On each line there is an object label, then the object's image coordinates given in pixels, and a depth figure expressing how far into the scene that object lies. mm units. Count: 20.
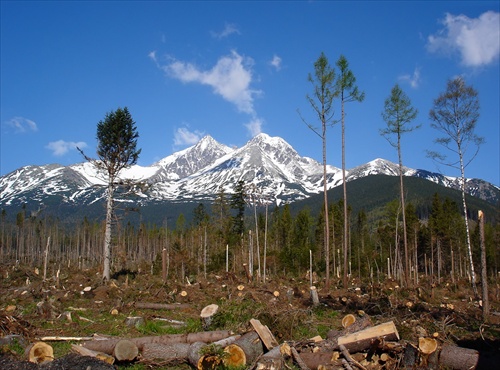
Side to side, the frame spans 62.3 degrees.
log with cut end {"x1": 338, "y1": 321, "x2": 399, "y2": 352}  8484
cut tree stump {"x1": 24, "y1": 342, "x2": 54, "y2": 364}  8567
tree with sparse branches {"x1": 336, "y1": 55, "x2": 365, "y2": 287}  24422
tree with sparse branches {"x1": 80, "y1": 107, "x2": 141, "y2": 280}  27547
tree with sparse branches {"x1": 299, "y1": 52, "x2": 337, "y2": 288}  24406
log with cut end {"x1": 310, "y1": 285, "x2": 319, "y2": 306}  17020
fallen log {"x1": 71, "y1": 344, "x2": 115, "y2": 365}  8625
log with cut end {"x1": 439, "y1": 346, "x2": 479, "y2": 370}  8055
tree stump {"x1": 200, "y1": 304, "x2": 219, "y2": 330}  11539
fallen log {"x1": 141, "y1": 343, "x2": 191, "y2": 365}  9242
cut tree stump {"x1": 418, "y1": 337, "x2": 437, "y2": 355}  8195
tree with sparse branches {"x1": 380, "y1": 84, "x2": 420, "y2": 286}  27084
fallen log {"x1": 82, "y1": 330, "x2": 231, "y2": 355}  9266
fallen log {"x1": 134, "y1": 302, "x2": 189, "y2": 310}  17328
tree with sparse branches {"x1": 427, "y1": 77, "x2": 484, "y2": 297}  24125
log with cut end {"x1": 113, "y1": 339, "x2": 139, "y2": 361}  8828
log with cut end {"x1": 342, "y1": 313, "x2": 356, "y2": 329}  11068
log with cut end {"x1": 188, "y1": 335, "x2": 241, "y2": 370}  8352
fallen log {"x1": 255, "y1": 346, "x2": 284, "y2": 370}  7941
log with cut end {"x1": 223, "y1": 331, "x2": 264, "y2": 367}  8445
